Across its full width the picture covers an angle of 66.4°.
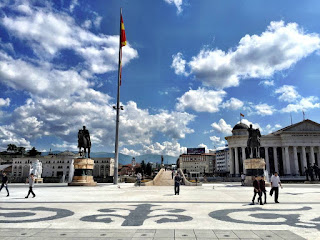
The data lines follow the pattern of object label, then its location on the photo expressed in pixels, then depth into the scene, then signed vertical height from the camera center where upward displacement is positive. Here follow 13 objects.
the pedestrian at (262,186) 13.66 -1.31
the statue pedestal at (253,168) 30.89 -0.68
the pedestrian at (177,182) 19.54 -1.56
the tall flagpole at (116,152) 34.25 +1.42
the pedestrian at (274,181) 14.77 -1.14
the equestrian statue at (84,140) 31.02 +2.92
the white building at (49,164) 134.88 -0.60
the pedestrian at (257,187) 13.71 -1.35
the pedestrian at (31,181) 17.04 -1.25
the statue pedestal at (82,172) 30.81 -1.15
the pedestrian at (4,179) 19.01 -1.24
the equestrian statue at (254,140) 31.20 +2.84
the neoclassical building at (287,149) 91.50 +5.26
